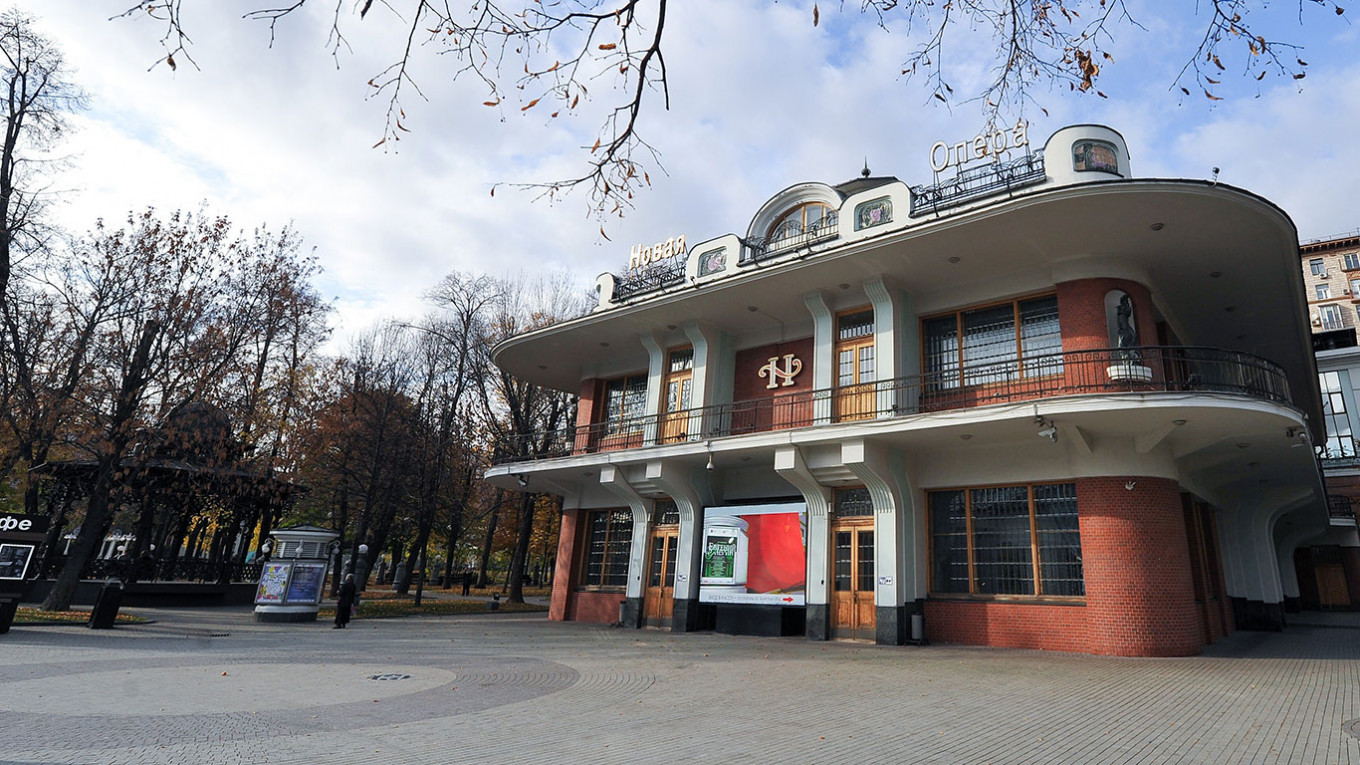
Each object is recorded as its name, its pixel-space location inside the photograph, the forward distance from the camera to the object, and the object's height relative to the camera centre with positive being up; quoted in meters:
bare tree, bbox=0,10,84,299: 16.91 +9.99
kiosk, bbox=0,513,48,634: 12.68 -0.52
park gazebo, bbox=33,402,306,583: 19.12 +1.45
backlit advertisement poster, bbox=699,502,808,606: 15.90 +0.52
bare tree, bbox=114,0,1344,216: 3.96 +3.04
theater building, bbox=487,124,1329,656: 12.75 +3.38
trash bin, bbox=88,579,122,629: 14.53 -1.51
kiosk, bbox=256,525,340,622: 17.75 -0.79
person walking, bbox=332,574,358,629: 16.69 -1.23
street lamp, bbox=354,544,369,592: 22.30 -0.61
